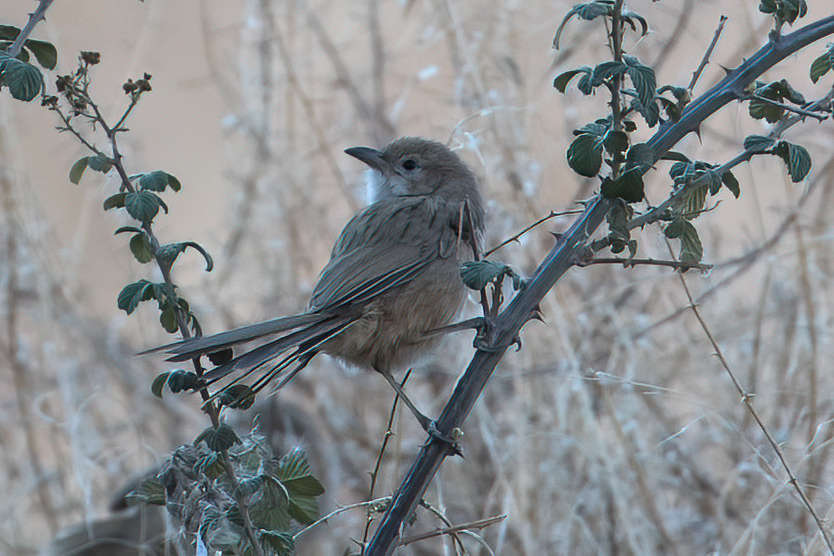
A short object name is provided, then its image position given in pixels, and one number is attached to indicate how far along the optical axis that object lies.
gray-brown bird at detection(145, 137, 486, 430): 5.42
